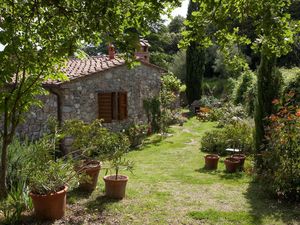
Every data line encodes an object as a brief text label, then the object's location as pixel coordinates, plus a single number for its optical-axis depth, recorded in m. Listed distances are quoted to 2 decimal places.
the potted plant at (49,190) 5.02
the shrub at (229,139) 10.46
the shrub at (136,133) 12.44
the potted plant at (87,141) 6.38
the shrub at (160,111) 14.23
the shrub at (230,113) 15.60
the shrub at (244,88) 17.17
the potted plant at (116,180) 5.99
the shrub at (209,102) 20.68
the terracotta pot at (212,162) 8.91
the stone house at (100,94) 10.27
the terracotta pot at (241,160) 8.69
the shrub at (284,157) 6.13
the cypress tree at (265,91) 7.71
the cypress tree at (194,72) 23.56
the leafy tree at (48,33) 3.32
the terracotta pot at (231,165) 8.51
